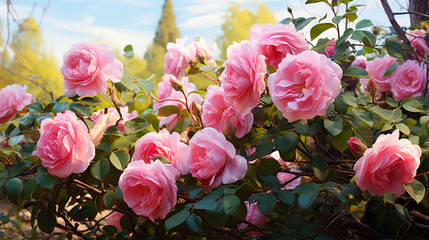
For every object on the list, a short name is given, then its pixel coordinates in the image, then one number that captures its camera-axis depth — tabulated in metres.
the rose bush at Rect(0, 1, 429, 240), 0.66
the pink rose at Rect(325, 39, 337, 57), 1.02
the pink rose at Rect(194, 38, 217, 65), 1.10
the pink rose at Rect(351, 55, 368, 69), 1.31
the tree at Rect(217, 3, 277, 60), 10.59
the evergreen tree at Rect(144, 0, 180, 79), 11.80
